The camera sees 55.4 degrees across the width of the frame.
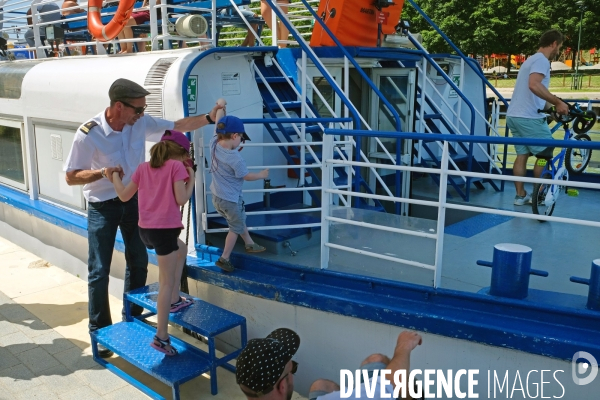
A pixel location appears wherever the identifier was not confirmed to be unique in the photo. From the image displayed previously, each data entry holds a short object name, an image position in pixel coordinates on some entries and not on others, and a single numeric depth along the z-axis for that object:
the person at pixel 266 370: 2.29
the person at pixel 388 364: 2.50
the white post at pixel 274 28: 6.23
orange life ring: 5.70
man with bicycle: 5.62
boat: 3.45
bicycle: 5.56
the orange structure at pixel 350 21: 6.84
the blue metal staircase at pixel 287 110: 5.44
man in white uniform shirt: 4.20
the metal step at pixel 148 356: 3.90
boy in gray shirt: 4.26
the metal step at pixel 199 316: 4.06
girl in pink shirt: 3.92
